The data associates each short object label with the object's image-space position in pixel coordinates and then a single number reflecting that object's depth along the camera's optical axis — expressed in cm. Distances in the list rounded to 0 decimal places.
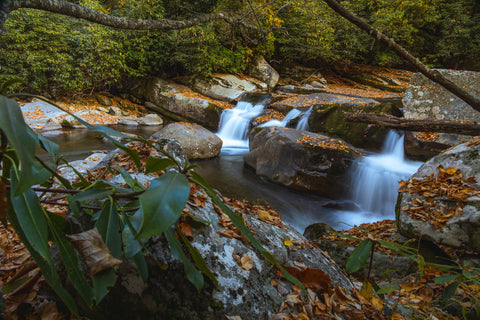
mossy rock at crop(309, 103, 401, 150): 682
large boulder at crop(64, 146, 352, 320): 85
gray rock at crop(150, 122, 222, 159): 674
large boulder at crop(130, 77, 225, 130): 1064
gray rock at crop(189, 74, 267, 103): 1162
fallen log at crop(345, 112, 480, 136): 360
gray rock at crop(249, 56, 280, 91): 1315
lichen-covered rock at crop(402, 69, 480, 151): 616
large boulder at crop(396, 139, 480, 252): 238
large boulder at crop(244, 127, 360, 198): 523
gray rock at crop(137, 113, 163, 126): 1052
